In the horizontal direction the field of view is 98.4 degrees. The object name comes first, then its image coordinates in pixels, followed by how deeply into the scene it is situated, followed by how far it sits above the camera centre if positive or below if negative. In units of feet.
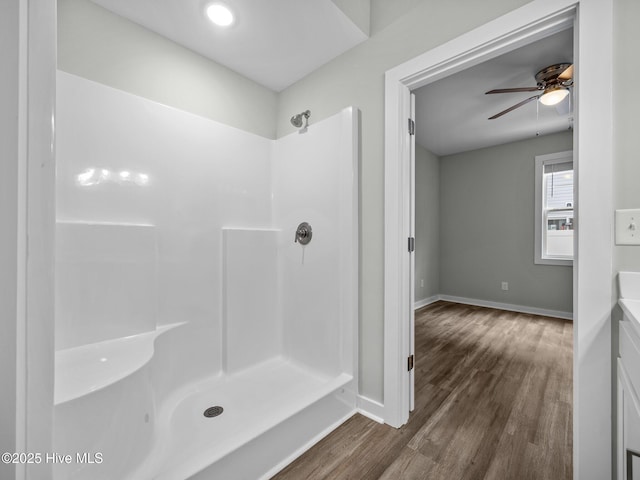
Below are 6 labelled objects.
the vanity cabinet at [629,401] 2.36 -1.51
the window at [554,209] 12.45 +1.44
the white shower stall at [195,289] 3.73 -0.99
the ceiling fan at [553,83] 7.61 +4.60
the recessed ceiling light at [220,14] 4.86 +4.10
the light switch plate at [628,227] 3.02 +0.15
